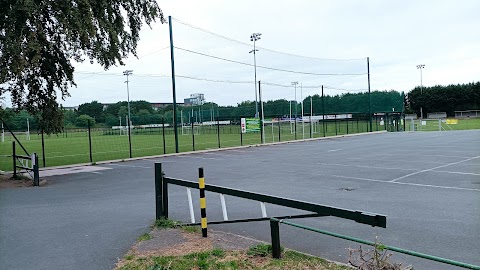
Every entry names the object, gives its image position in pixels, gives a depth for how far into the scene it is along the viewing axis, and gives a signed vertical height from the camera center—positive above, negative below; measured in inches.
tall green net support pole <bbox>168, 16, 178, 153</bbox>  1083.9 +109.0
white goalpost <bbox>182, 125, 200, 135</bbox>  2506.9 -48.3
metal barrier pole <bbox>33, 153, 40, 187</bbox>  572.6 -63.3
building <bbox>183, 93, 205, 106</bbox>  3475.4 +208.2
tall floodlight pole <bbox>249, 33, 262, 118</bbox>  1973.2 +398.6
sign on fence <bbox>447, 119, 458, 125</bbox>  2498.3 -56.4
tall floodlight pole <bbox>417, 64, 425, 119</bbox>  4007.4 +274.2
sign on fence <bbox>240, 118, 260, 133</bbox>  1346.1 -14.0
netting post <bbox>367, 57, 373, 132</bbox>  2145.7 +246.6
